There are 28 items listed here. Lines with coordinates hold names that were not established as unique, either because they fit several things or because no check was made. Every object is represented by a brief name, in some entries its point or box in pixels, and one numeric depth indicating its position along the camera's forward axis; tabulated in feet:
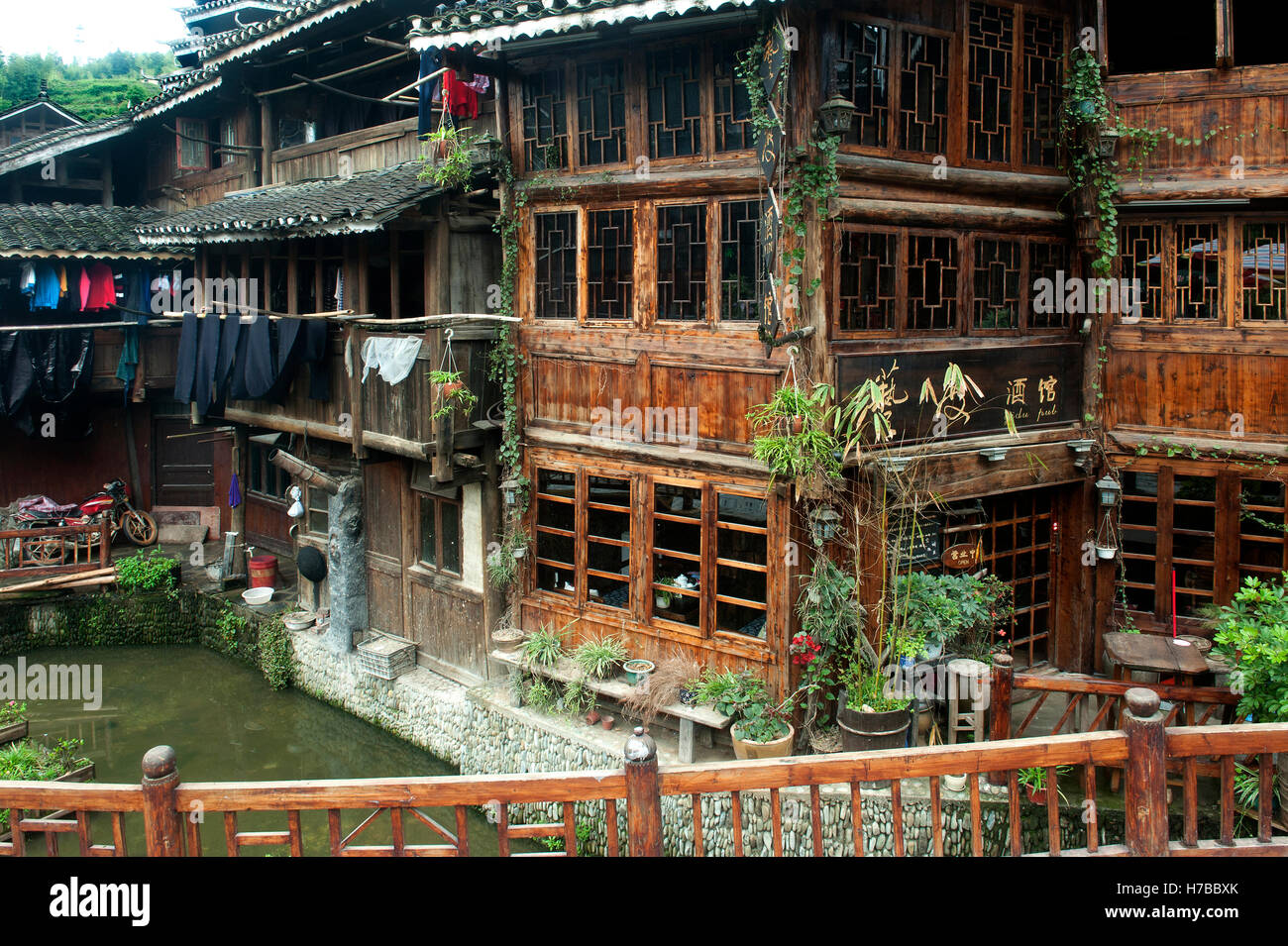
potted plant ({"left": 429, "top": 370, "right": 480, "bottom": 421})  38.55
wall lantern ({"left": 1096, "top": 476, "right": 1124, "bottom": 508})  37.86
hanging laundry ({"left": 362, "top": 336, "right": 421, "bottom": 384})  39.88
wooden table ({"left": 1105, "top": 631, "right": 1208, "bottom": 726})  29.73
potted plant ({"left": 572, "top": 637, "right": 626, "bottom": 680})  37.09
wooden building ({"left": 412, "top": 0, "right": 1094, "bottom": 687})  32.37
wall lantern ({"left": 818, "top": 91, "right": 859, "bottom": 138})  30.14
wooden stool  31.12
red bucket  56.65
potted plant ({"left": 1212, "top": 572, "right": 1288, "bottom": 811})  24.66
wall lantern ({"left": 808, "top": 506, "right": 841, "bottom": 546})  32.04
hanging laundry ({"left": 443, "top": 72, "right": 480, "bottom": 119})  39.37
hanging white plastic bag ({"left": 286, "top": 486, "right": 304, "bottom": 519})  52.70
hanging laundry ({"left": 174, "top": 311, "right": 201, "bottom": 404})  52.06
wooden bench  33.14
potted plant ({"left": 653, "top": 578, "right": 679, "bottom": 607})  36.83
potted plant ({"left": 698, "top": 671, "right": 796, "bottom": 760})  31.78
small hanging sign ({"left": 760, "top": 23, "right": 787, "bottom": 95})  30.37
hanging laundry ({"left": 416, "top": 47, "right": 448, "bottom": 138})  42.88
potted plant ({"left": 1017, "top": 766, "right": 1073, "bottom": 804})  28.14
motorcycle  58.03
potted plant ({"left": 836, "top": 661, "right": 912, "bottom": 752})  30.55
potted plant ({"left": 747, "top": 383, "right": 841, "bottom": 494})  31.04
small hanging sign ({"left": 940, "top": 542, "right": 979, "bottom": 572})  36.86
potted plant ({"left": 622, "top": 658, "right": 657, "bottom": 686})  36.40
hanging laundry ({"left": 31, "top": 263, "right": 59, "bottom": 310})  58.80
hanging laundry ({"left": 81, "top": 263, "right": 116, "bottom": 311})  60.64
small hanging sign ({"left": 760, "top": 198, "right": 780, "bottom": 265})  31.40
